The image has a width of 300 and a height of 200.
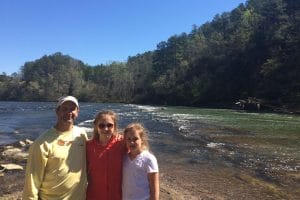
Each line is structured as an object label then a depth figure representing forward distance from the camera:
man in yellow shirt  2.67
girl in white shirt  2.84
